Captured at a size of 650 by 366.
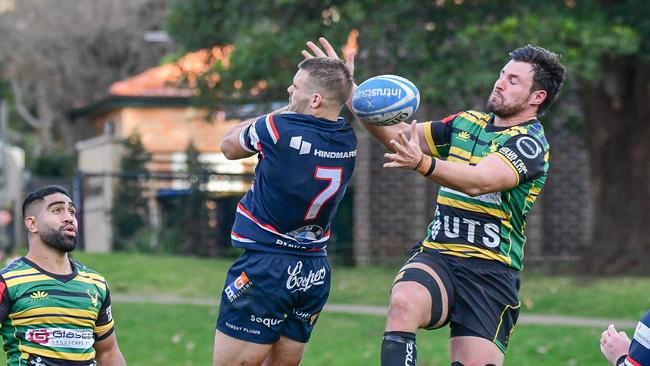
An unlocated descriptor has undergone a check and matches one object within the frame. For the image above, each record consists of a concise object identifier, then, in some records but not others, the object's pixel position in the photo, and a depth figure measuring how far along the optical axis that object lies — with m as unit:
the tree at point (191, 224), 48.47
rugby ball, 14.22
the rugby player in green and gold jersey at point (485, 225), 14.62
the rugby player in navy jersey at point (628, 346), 12.24
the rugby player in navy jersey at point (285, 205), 14.70
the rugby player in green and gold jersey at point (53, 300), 14.40
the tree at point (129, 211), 49.66
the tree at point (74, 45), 92.62
